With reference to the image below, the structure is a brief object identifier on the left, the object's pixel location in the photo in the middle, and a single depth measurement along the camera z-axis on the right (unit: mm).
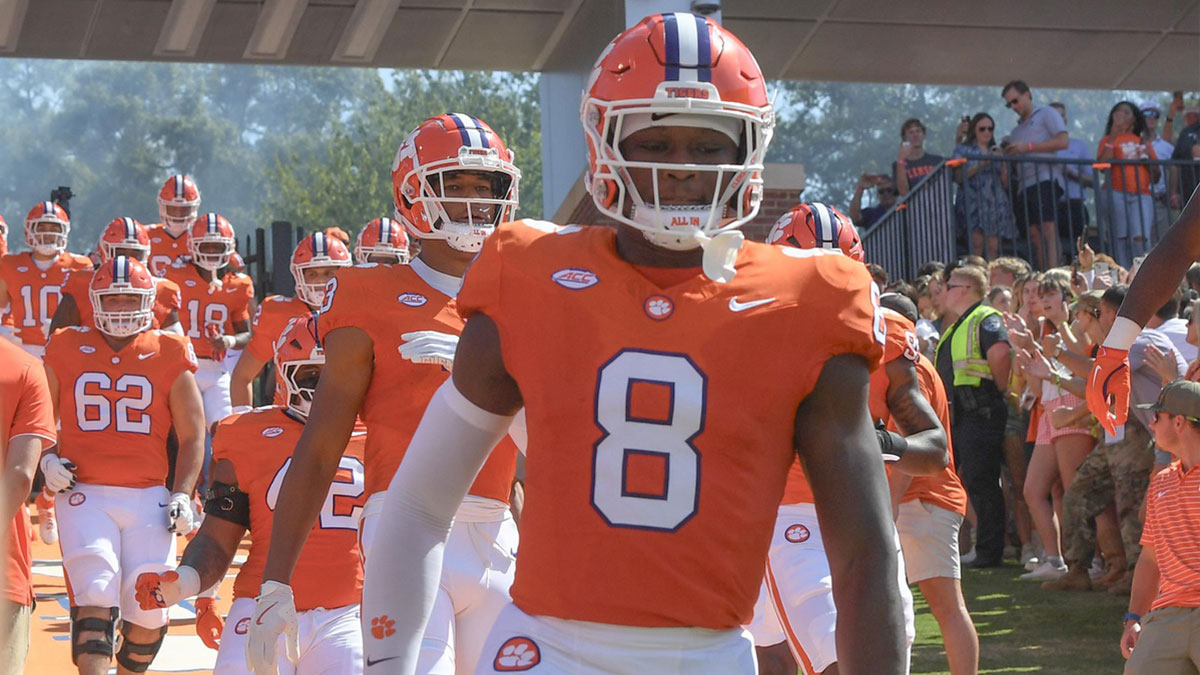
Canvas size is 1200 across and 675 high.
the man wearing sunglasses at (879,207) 16781
